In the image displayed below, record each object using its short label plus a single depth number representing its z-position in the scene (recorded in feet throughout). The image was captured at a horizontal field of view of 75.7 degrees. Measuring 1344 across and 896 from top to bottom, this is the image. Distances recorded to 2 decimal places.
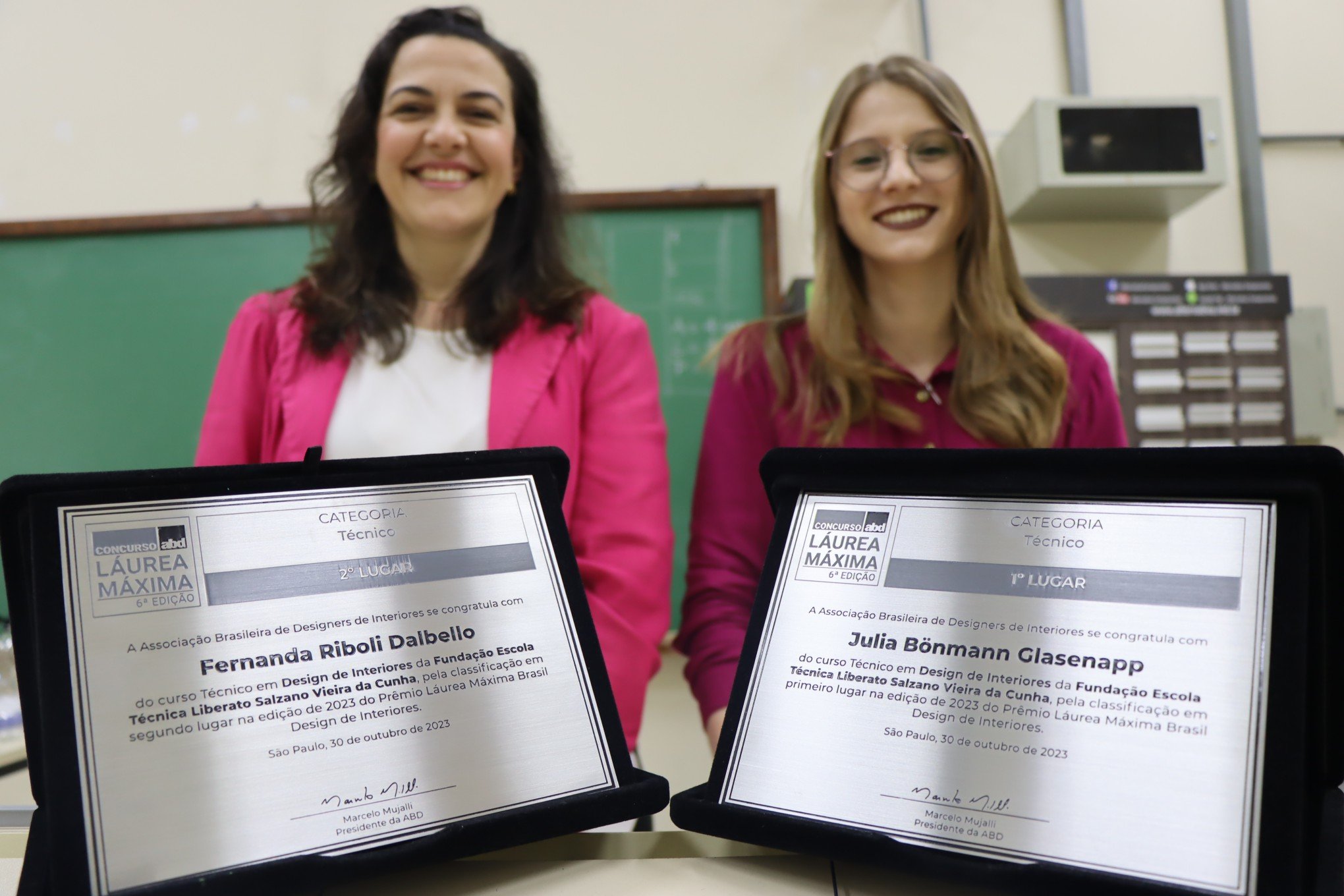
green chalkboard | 6.91
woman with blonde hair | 3.68
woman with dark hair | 3.45
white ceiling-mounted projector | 6.84
